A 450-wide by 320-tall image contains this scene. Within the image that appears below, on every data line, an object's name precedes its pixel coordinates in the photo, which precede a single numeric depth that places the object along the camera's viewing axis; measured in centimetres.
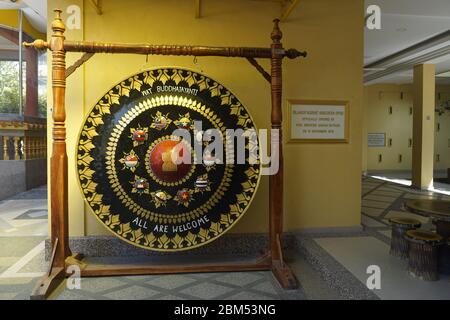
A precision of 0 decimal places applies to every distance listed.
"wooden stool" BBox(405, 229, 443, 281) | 214
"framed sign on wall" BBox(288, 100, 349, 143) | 313
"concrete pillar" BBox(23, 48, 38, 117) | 665
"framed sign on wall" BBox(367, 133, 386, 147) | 948
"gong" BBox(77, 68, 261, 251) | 256
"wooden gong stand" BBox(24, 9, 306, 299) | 239
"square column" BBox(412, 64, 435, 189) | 636
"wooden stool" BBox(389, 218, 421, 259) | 246
